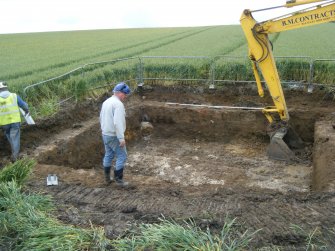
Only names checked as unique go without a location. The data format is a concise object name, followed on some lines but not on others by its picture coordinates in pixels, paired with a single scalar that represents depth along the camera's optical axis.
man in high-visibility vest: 8.07
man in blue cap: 6.97
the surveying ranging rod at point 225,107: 11.22
